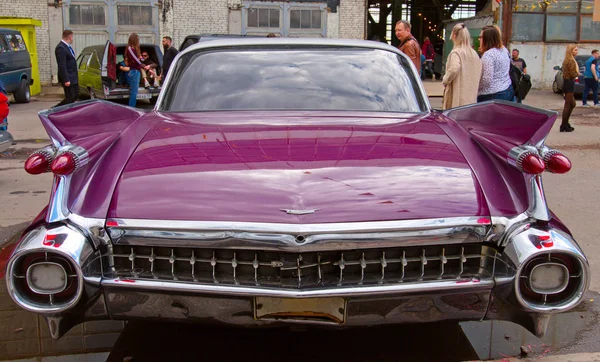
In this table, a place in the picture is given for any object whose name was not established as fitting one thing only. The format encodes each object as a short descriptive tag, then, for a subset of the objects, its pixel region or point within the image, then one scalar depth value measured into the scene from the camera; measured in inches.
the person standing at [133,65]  570.3
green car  602.9
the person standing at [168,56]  521.0
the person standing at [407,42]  321.1
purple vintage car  99.0
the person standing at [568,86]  456.4
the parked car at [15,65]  598.2
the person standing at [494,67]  278.1
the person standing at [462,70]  272.4
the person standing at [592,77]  644.7
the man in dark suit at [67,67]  494.6
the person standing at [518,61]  548.1
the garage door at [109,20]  825.5
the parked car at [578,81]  706.2
